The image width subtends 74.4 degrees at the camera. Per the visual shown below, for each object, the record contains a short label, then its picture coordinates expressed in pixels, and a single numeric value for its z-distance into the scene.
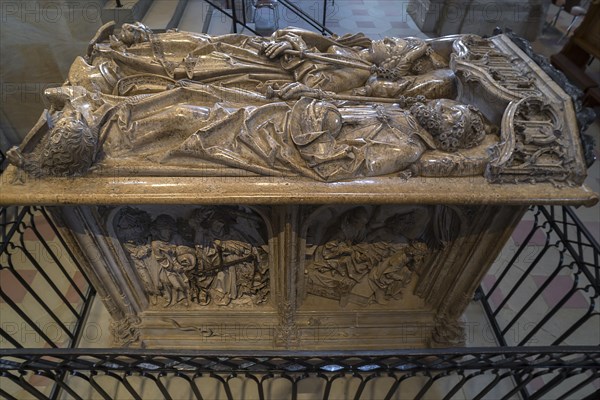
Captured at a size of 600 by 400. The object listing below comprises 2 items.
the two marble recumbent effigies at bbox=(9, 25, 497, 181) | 1.76
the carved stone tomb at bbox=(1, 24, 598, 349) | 1.72
